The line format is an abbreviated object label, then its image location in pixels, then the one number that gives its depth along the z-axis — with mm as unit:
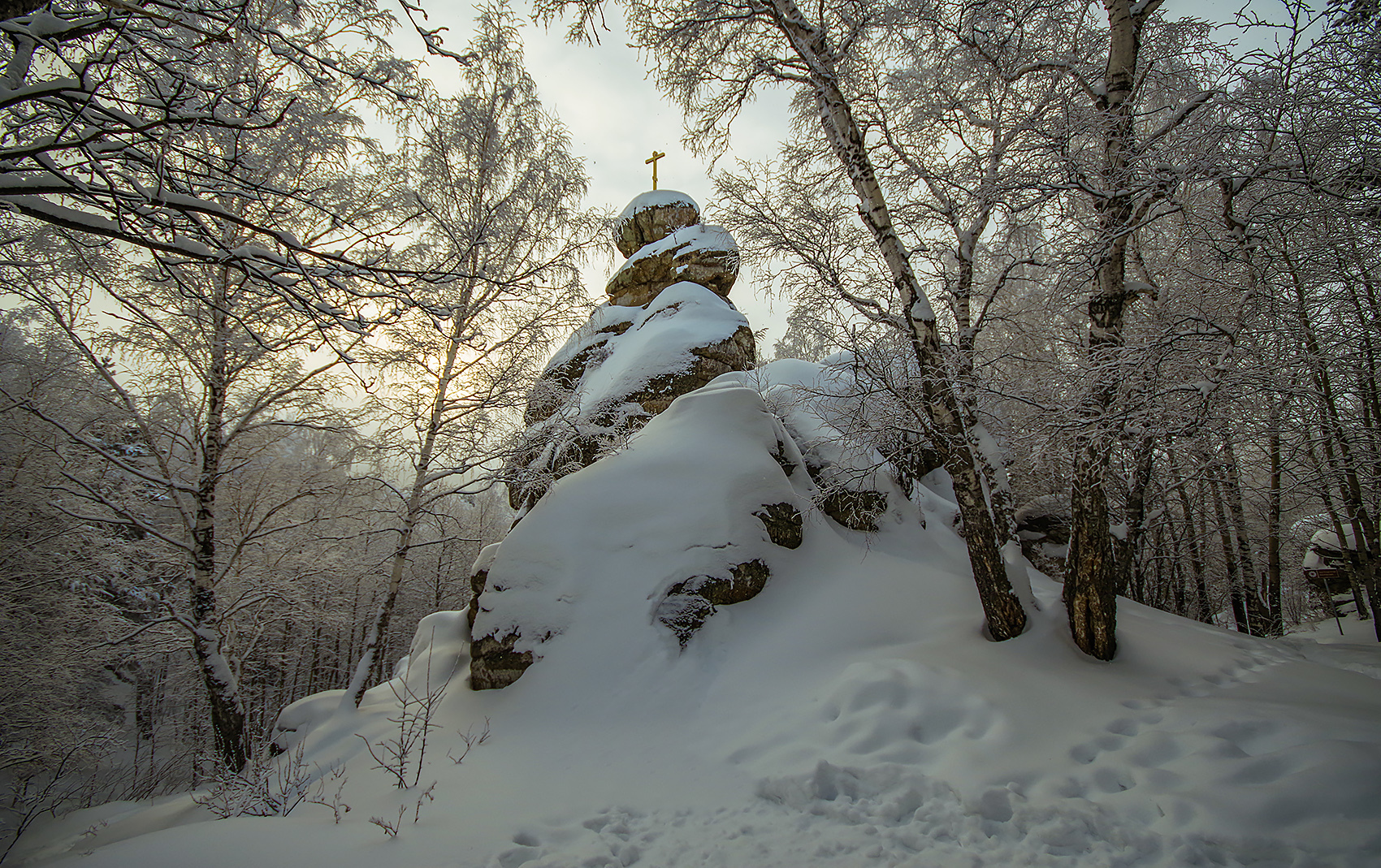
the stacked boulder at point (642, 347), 7086
